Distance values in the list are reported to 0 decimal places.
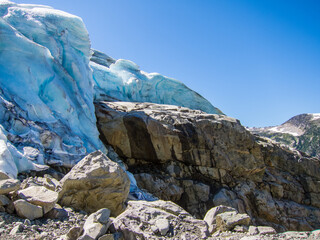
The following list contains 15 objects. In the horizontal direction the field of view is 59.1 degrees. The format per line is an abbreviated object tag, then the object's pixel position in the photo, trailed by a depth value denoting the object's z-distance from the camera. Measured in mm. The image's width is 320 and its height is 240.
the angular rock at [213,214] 7480
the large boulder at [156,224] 5734
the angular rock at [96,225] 5128
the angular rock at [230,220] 6848
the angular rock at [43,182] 7459
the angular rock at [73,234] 5102
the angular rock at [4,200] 5854
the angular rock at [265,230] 6227
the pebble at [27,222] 5500
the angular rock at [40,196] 6113
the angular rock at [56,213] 6221
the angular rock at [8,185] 6012
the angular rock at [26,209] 5797
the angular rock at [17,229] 5103
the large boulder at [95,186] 7684
